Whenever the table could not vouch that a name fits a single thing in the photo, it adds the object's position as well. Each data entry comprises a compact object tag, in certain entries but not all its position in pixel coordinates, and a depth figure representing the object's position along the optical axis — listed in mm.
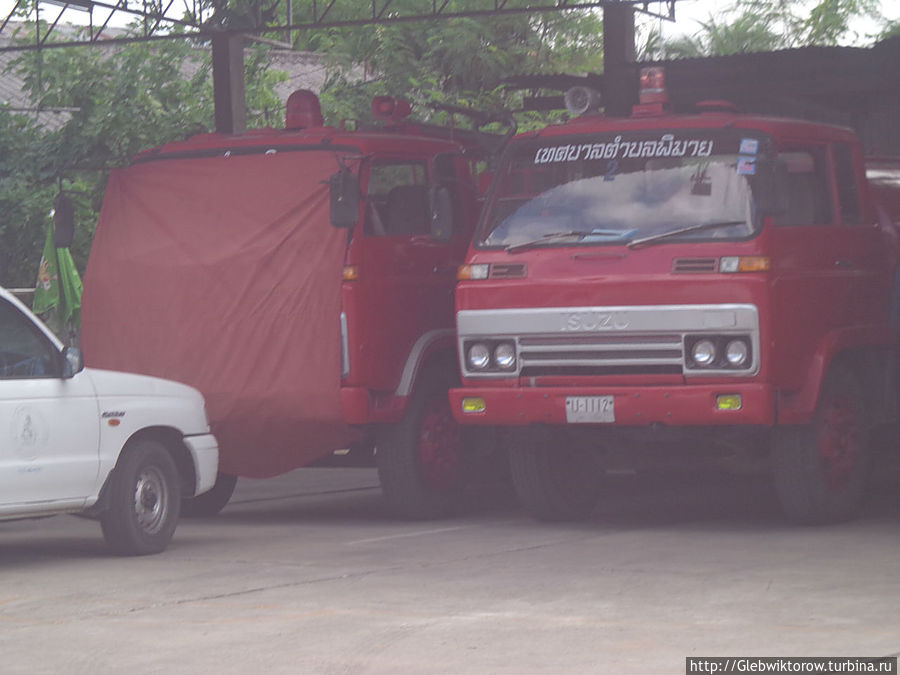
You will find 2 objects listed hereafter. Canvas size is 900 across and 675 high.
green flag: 19703
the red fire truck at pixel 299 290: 12844
